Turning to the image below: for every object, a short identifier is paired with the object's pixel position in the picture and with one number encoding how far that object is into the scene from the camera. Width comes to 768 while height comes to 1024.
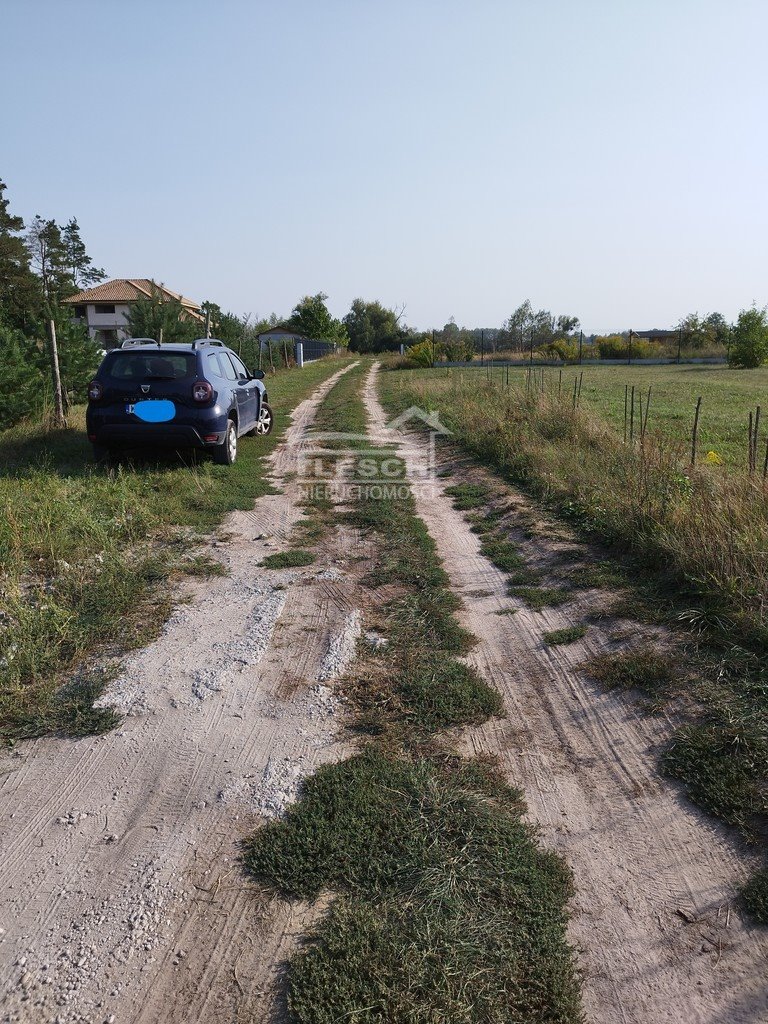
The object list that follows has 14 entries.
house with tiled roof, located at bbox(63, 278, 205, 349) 60.66
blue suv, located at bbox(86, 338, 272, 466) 8.68
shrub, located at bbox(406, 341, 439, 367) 42.72
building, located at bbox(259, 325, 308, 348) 71.28
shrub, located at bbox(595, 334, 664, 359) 47.66
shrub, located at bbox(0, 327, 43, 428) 12.34
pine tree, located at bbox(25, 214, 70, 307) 58.03
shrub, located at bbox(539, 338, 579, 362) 47.66
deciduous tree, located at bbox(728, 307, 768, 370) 40.78
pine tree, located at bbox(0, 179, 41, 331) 43.53
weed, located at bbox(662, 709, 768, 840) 2.86
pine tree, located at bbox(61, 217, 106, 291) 68.81
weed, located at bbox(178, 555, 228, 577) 5.76
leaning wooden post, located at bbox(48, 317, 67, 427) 11.79
